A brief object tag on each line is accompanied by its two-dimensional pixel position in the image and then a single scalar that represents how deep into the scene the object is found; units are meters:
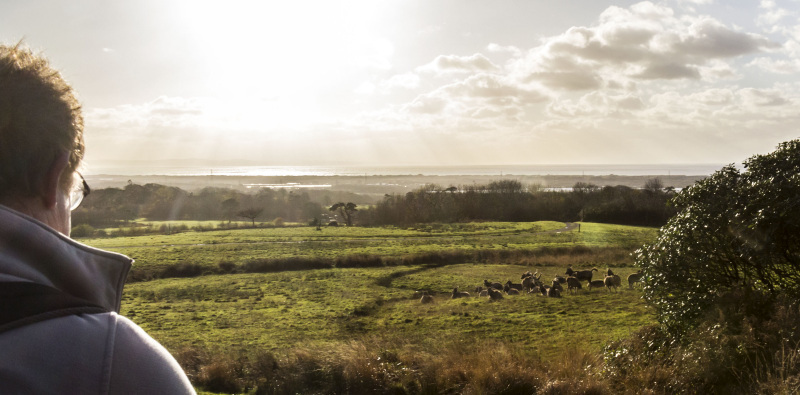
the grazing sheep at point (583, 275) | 28.98
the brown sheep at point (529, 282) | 27.72
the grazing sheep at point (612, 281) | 26.25
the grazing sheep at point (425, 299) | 26.29
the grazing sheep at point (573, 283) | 26.61
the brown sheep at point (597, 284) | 27.17
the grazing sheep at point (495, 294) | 25.45
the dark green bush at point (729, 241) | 8.94
